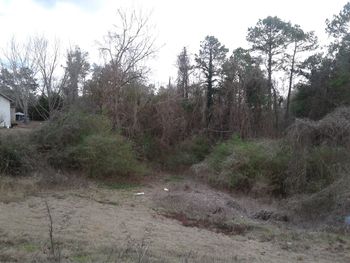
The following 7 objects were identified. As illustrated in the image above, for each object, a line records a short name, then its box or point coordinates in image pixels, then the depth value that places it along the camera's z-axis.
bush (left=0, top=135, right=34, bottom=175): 14.96
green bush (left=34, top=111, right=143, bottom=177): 16.38
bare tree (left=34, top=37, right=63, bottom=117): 43.73
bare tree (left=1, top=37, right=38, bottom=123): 48.00
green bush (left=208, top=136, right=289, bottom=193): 15.21
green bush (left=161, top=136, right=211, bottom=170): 20.31
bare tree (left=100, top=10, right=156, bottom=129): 20.77
